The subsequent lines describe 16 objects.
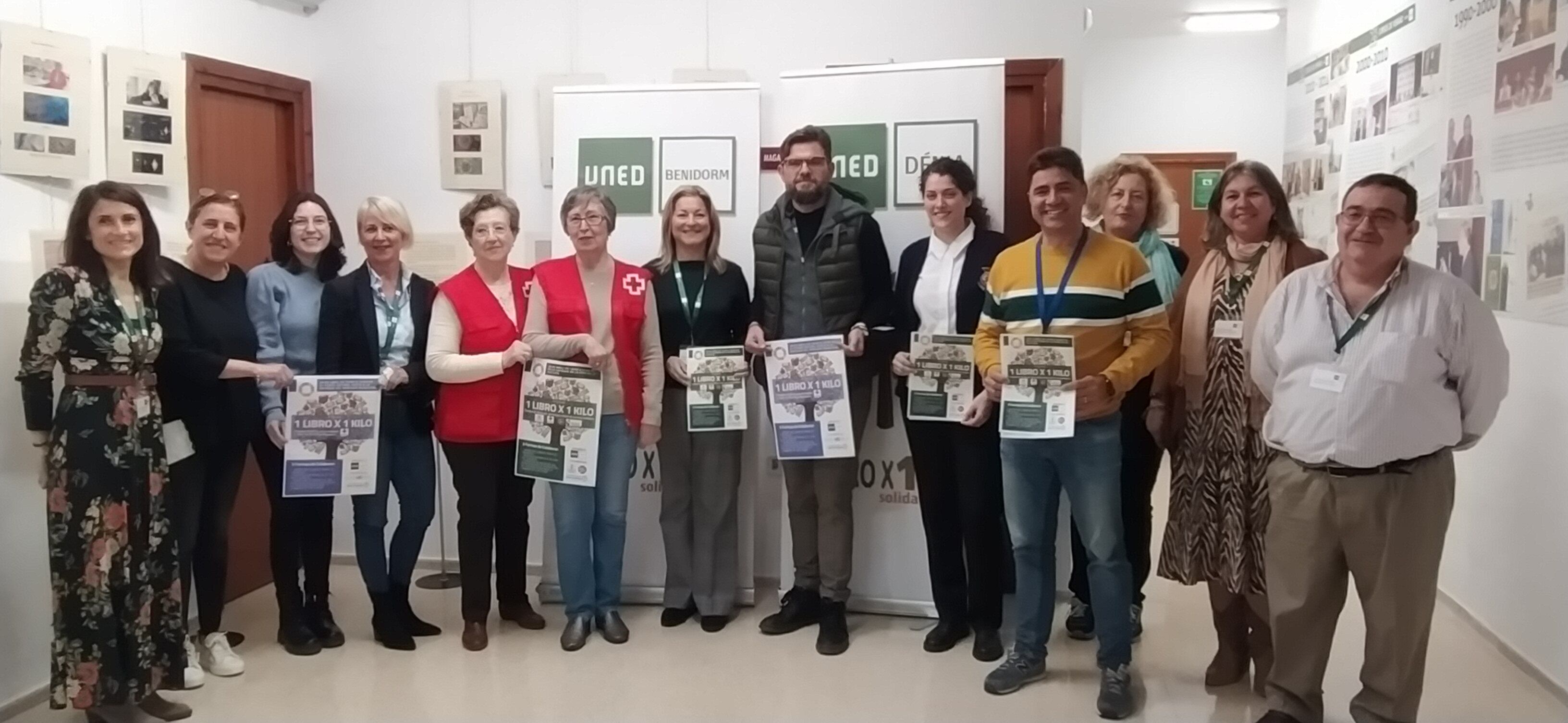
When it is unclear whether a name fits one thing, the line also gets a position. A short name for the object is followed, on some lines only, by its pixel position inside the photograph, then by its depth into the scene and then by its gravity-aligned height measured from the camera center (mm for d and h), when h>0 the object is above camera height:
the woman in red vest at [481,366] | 3533 -225
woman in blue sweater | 3529 -156
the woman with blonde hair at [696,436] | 3713 -489
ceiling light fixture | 7504 +1992
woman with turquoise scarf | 3516 +163
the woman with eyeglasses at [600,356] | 3600 -194
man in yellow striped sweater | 3006 -140
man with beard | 3613 +21
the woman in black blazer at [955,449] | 3518 -491
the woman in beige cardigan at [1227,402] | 3051 -287
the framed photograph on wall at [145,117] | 3611 +615
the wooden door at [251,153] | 4125 +579
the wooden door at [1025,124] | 4121 +689
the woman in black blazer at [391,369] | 3514 -239
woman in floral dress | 2869 -410
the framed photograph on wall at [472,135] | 4523 +683
